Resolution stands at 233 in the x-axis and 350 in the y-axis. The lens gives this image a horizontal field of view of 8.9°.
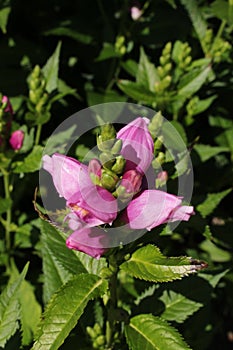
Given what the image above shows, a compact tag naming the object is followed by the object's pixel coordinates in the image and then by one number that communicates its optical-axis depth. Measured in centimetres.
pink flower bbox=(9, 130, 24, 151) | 86
